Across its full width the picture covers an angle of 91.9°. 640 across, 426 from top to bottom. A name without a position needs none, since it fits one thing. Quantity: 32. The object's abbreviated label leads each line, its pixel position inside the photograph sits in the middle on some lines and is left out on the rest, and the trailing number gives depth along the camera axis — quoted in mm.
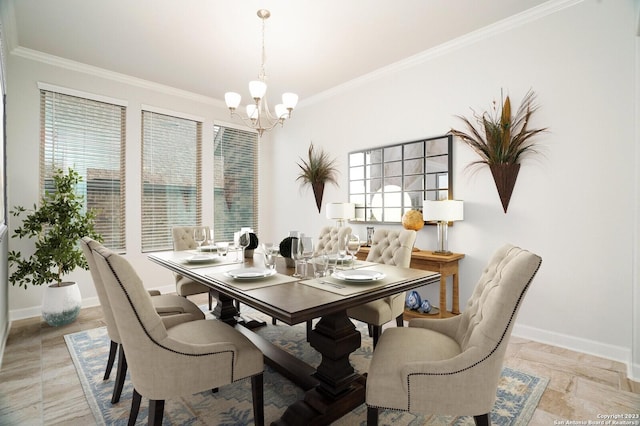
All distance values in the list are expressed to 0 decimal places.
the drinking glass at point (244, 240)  2361
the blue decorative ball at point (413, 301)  3258
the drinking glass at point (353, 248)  2242
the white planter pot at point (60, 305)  3047
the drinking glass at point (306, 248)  1860
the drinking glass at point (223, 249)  2709
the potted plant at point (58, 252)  3006
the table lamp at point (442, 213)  3023
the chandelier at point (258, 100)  2545
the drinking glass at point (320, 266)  1886
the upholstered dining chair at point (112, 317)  1739
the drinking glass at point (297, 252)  1856
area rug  1680
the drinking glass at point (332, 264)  2035
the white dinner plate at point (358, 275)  1662
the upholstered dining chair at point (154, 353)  1252
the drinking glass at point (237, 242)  2473
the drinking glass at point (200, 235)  2965
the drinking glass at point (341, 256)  2185
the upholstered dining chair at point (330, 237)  2984
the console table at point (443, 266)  2980
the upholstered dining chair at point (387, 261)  2189
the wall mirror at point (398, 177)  3381
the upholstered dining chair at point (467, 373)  1172
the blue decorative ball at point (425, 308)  3186
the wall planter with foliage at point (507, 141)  2822
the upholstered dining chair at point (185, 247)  2965
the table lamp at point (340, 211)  4004
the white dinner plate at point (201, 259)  2277
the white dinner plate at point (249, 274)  1741
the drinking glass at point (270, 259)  1979
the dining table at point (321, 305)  1393
